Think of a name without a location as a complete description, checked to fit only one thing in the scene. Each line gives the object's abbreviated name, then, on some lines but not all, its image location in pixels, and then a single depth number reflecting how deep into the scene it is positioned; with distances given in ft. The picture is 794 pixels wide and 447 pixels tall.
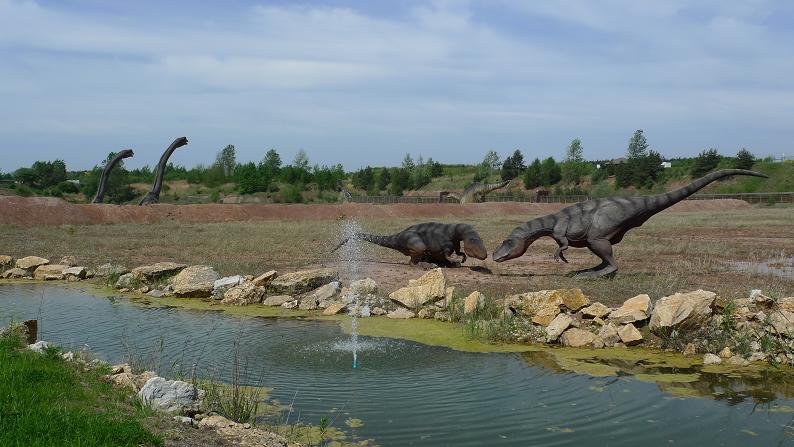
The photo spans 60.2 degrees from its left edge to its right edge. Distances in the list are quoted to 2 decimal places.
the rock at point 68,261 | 53.78
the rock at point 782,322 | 26.61
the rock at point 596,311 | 30.48
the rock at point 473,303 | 33.73
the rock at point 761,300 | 28.81
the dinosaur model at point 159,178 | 133.90
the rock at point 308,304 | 37.76
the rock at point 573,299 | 31.24
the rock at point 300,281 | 40.65
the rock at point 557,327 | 29.25
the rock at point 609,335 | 28.76
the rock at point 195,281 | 41.54
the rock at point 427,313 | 35.18
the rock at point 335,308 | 36.29
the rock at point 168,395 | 17.99
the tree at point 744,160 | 213.46
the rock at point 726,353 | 26.45
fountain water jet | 31.91
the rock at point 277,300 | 38.68
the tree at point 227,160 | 270.79
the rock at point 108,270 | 48.11
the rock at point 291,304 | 37.91
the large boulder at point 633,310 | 29.55
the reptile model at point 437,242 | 46.98
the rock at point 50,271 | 50.19
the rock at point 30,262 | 52.03
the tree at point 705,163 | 230.89
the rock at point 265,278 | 41.24
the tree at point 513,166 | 297.82
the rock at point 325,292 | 38.34
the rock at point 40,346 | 22.61
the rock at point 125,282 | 45.11
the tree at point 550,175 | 267.39
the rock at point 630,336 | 28.37
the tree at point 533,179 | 268.62
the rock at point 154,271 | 45.70
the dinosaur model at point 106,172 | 134.62
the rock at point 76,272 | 49.62
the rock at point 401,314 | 35.24
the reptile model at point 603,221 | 42.04
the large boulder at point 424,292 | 35.78
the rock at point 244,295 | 39.60
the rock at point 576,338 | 28.71
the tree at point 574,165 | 263.45
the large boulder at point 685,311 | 27.76
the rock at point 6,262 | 53.47
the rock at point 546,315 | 30.66
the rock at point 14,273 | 51.01
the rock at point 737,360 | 25.81
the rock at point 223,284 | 41.16
